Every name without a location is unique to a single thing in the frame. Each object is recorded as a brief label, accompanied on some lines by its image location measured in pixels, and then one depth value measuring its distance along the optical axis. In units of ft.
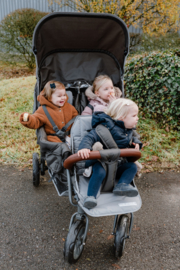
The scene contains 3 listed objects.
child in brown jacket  9.44
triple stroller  7.02
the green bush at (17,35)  30.04
